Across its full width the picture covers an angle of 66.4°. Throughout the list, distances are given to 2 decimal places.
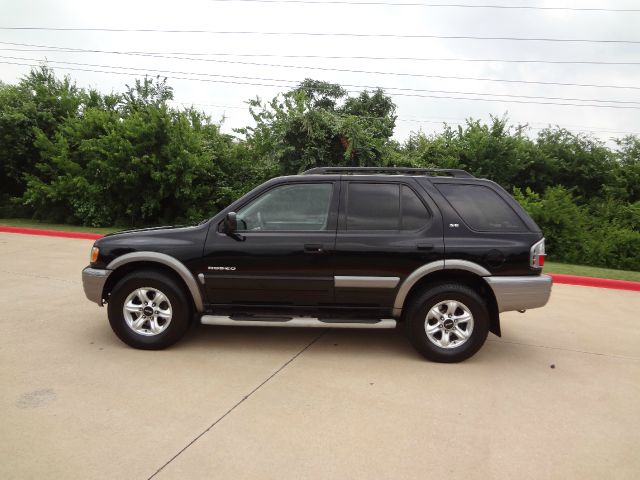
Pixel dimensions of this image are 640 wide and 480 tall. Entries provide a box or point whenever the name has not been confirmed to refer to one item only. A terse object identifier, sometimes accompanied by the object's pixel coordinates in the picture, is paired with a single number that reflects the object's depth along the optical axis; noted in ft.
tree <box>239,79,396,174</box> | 43.80
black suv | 15.03
